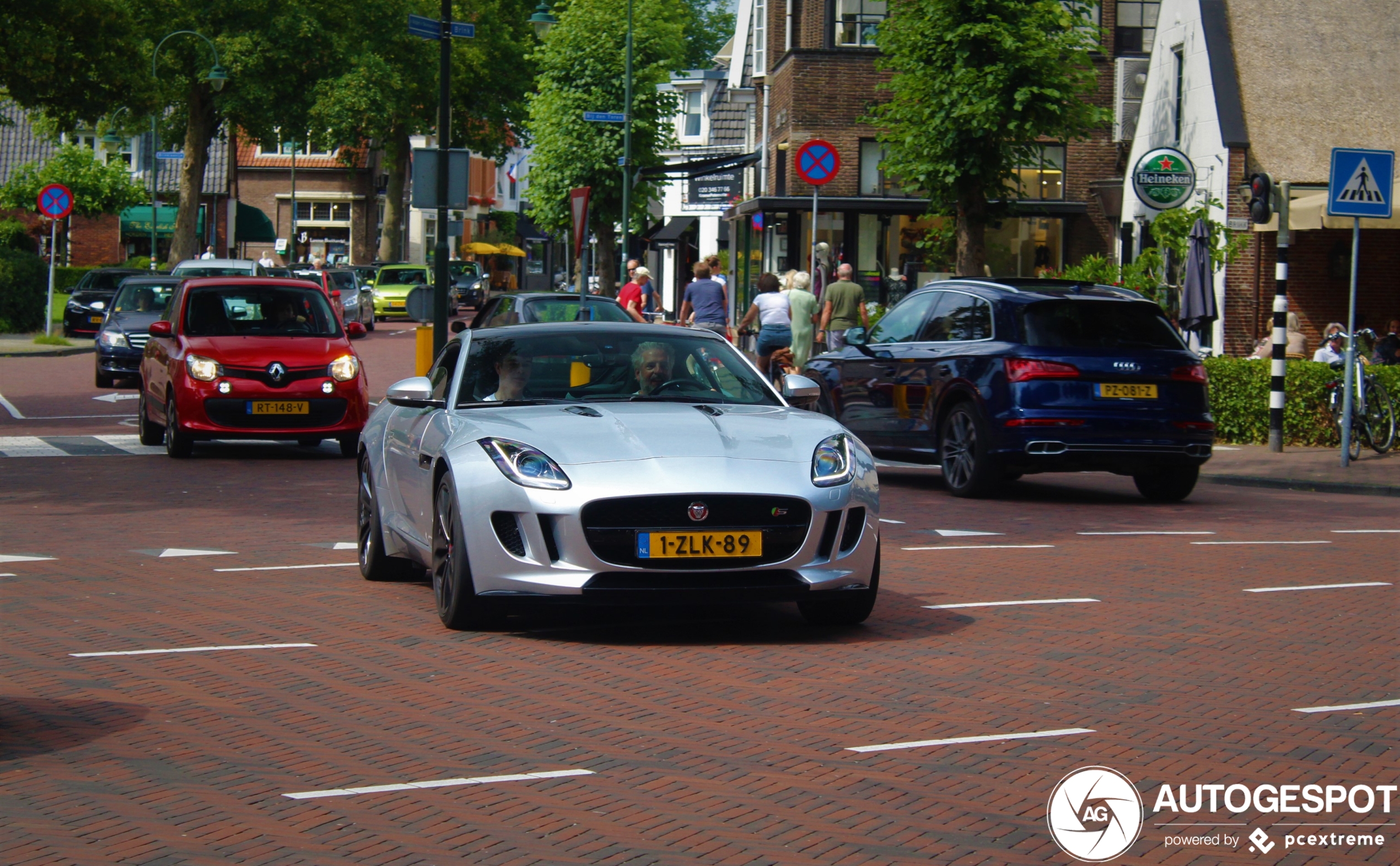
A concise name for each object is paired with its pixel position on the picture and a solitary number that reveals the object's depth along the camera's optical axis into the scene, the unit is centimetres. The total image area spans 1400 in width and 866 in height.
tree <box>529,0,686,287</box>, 5147
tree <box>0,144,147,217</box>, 7381
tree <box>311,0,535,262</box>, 5872
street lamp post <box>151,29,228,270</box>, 4862
